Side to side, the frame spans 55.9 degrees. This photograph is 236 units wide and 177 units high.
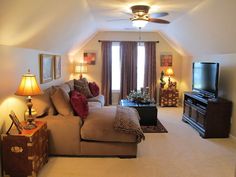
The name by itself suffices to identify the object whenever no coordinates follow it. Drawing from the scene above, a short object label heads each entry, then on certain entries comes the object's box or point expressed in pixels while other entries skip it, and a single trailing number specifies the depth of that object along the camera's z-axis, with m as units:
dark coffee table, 4.97
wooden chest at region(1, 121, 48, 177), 2.61
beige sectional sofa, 3.32
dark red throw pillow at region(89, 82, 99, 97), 6.18
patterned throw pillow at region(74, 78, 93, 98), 5.85
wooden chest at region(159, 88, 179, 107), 7.22
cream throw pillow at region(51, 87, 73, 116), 3.46
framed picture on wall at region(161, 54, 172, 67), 7.48
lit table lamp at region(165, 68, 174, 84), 7.31
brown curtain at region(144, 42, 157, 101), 7.34
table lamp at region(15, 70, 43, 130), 2.78
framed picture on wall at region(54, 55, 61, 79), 5.33
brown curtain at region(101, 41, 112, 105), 7.25
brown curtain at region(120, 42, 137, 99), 7.27
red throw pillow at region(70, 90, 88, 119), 3.49
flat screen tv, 4.45
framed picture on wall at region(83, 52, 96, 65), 7.34
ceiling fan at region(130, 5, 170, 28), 3.72
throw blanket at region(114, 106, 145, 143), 3.28
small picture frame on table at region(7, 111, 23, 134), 2.64
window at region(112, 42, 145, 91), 7.38
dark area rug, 4.67
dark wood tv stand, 4.29
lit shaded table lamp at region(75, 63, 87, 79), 7.14
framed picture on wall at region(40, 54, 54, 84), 4.34
